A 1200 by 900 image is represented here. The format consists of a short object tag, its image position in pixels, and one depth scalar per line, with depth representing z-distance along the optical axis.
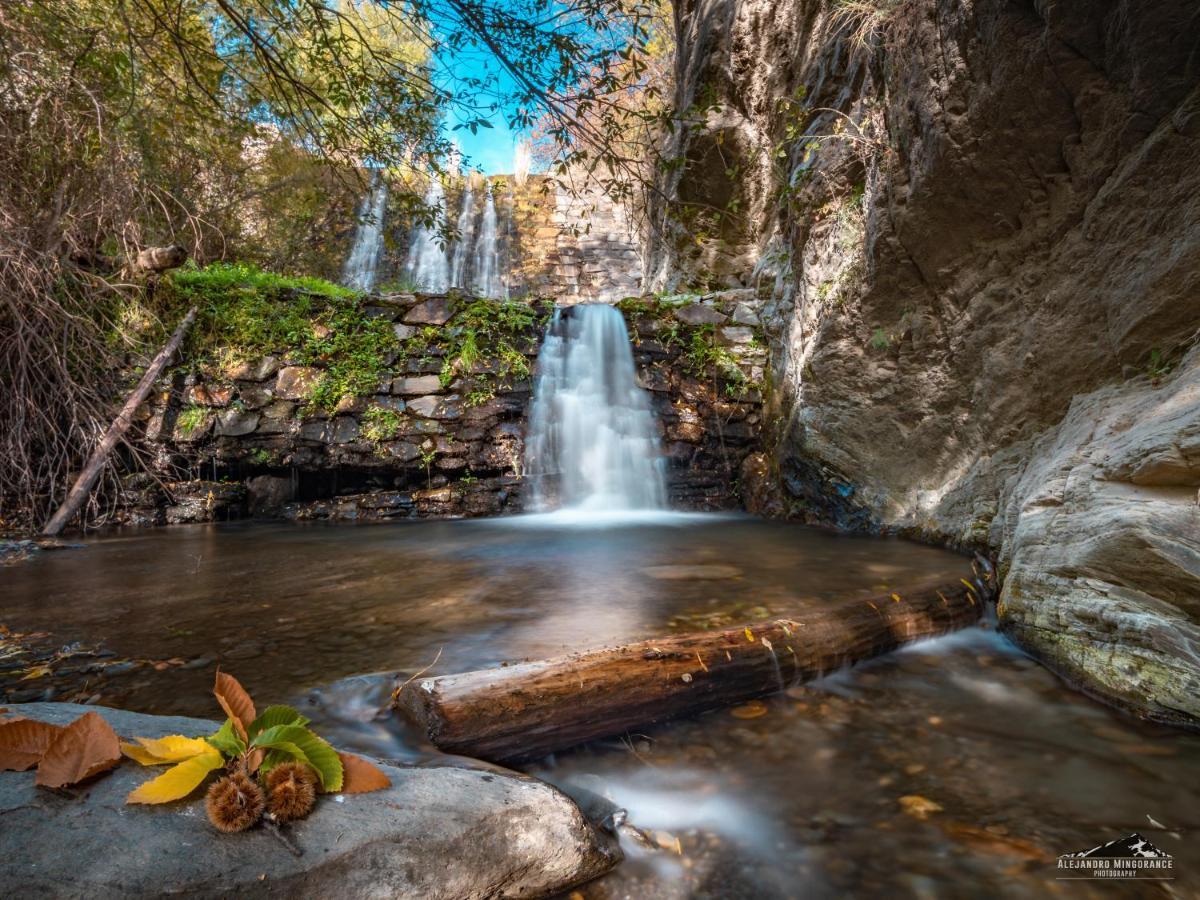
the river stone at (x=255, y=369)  7.16
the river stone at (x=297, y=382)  7.17
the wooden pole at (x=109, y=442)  5.78
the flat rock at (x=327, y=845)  0.97
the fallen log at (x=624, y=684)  1.71
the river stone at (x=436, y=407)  7.27
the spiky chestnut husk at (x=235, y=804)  1.06
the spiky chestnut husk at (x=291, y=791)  1.11
